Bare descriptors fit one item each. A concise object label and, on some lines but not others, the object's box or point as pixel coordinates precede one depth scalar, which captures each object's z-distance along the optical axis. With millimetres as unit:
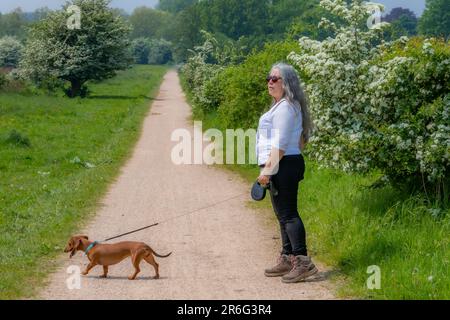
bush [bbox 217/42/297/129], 16188
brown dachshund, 6711
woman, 6695
